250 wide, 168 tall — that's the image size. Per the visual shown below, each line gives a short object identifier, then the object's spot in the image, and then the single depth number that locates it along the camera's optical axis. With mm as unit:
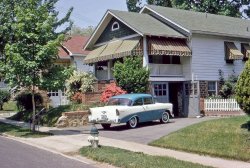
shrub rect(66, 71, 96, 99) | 29672
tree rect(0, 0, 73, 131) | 19828
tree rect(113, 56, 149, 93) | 26516
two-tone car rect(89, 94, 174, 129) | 20281
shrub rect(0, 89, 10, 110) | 39519
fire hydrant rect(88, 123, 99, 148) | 14788
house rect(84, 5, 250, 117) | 27823
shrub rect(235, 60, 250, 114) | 14252
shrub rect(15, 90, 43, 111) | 30531
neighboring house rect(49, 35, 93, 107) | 44094
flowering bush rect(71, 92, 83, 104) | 28625
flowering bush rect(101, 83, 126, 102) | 26325
